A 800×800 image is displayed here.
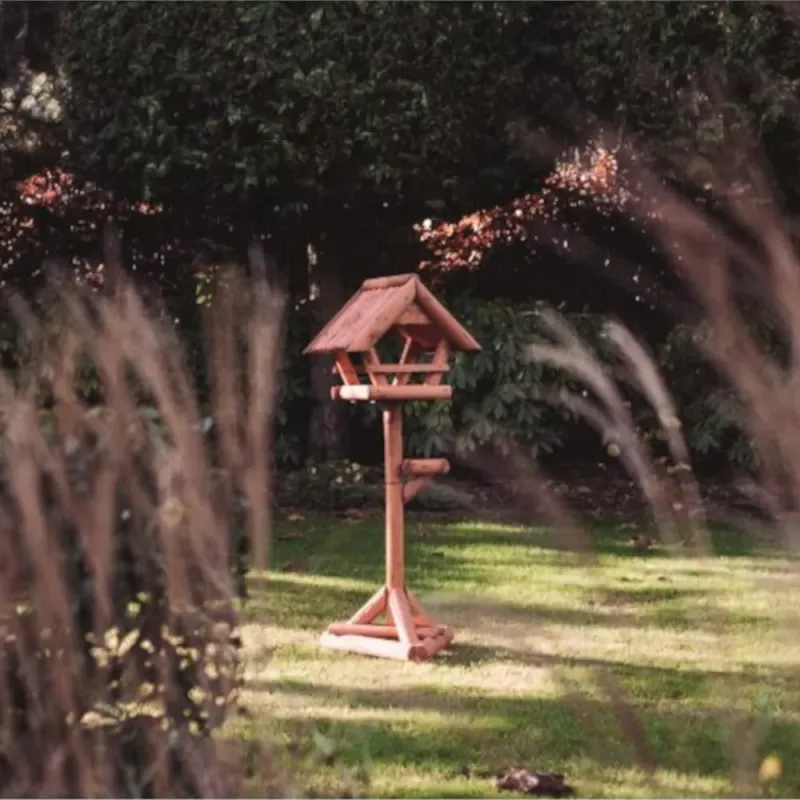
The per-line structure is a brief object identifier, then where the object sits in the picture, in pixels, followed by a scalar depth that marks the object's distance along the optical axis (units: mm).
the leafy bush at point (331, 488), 16969
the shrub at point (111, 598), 3852
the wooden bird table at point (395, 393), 9375
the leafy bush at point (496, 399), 16906
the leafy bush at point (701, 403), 17047
